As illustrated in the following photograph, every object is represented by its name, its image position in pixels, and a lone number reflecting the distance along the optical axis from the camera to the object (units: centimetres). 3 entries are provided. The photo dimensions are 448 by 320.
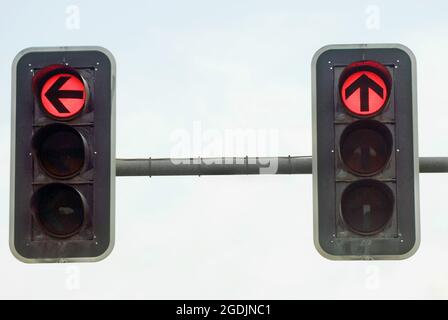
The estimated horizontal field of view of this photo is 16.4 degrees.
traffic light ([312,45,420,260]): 899
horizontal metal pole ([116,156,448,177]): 1081
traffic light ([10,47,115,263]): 922
